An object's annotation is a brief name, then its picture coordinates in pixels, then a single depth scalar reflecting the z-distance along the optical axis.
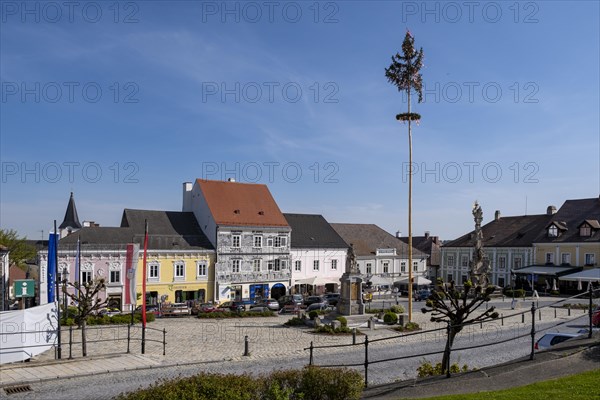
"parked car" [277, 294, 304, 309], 40.12
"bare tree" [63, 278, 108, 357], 18.38
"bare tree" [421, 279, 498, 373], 11.85
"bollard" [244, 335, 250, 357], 19.05
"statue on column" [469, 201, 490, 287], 47.19
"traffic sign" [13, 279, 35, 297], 32.81
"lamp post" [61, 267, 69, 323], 21.73
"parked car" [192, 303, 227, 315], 34.88
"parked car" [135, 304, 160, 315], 34.20
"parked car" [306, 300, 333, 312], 34.78
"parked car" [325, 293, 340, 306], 39.32
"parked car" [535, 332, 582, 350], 15.31
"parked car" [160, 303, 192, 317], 34.66
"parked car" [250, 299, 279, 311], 38.08
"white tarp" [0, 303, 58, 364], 16.84
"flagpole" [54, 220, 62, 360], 17.82
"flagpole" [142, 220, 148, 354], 19.30
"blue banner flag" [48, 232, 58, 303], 19.84
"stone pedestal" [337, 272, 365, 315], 29.61
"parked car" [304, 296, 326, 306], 39.80
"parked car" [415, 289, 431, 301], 45.53
